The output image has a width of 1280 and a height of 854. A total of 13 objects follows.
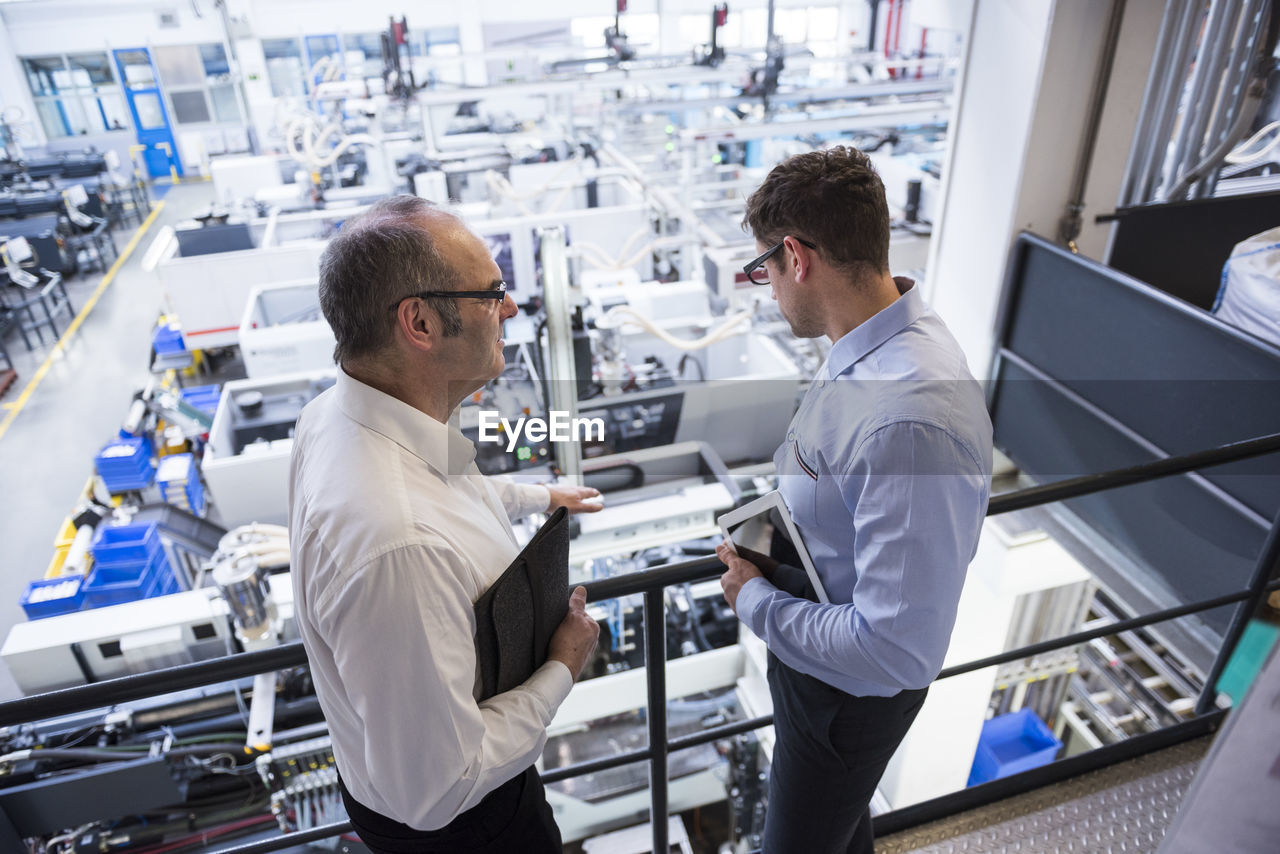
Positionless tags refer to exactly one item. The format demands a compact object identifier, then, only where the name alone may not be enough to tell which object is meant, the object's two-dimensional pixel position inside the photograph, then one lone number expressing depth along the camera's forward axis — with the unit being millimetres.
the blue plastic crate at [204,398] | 6492
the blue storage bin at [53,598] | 4004
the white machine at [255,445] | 4969
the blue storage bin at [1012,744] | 3748
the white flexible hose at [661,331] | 4184
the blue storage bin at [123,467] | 6055
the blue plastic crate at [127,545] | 4488
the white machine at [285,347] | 5977
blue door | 15703
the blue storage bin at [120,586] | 4328
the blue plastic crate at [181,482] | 5879
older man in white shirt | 896
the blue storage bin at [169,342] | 8258
